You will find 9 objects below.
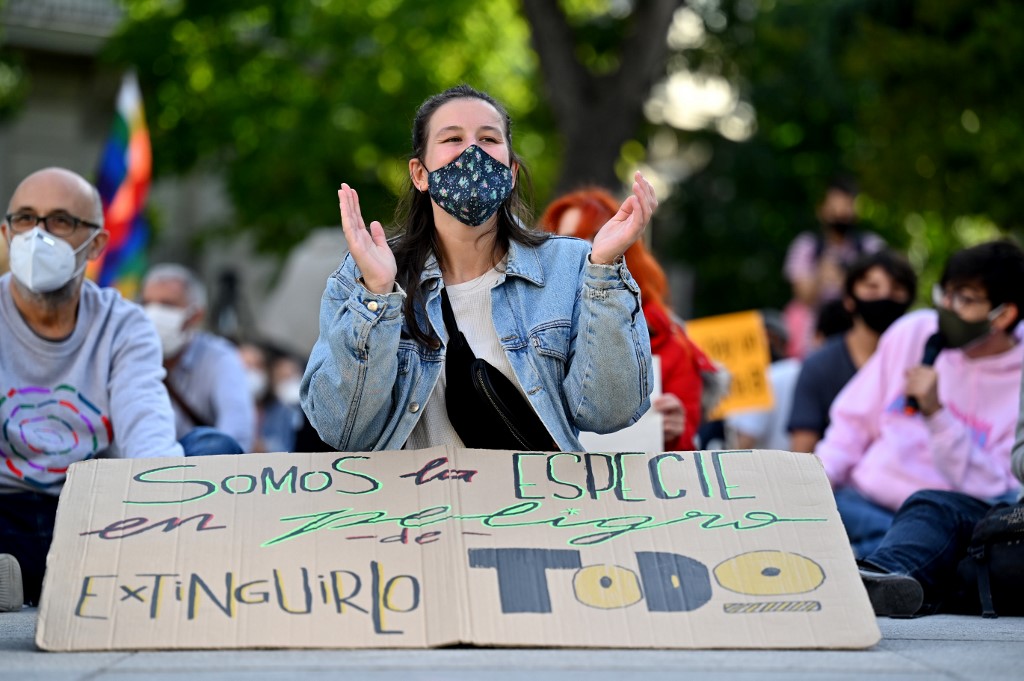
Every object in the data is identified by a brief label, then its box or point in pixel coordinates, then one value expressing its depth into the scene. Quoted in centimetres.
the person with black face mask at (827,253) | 998
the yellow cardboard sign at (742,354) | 902
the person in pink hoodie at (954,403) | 587
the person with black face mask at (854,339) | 718
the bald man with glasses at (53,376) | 520
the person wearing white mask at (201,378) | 765
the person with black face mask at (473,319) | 427
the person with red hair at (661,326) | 590
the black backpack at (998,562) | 494
